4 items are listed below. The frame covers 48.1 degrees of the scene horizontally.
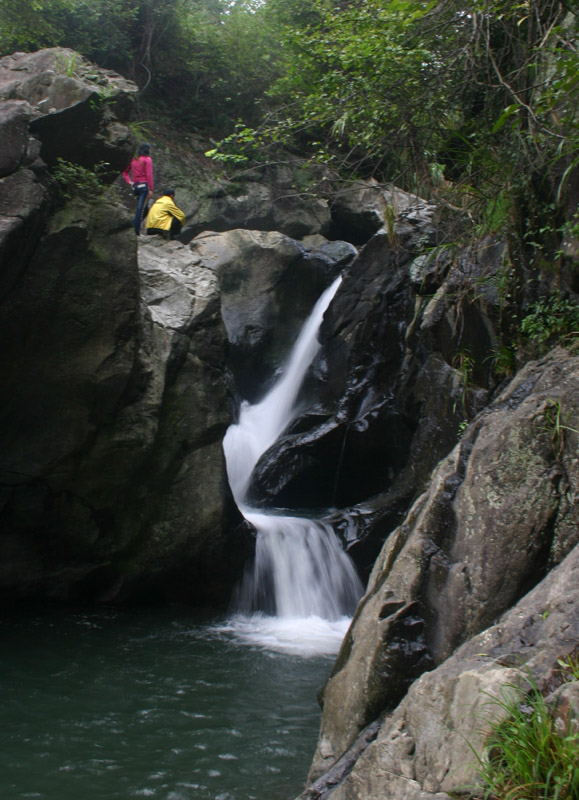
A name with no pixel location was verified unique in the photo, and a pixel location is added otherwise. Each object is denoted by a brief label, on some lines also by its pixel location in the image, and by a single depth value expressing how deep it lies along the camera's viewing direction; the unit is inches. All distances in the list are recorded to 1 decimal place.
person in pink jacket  466.0
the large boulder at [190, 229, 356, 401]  559.2
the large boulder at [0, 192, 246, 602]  290.8
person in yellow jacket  433.4
